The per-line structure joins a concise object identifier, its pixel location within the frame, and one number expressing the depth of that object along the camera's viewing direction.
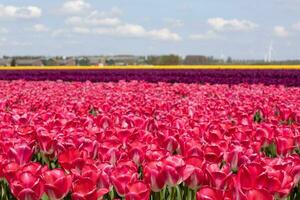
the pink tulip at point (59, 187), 2.34
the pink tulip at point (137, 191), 2.20
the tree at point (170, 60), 50.41
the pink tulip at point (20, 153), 3.06
